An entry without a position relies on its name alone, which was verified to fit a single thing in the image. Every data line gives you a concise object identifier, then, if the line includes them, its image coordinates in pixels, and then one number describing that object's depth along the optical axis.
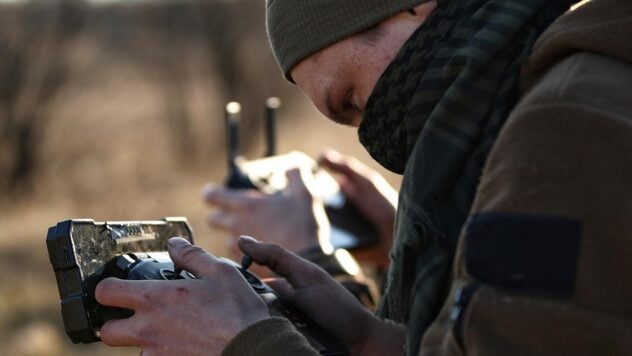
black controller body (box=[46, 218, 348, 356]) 1.51
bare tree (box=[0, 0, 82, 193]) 11.54
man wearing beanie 1.27
